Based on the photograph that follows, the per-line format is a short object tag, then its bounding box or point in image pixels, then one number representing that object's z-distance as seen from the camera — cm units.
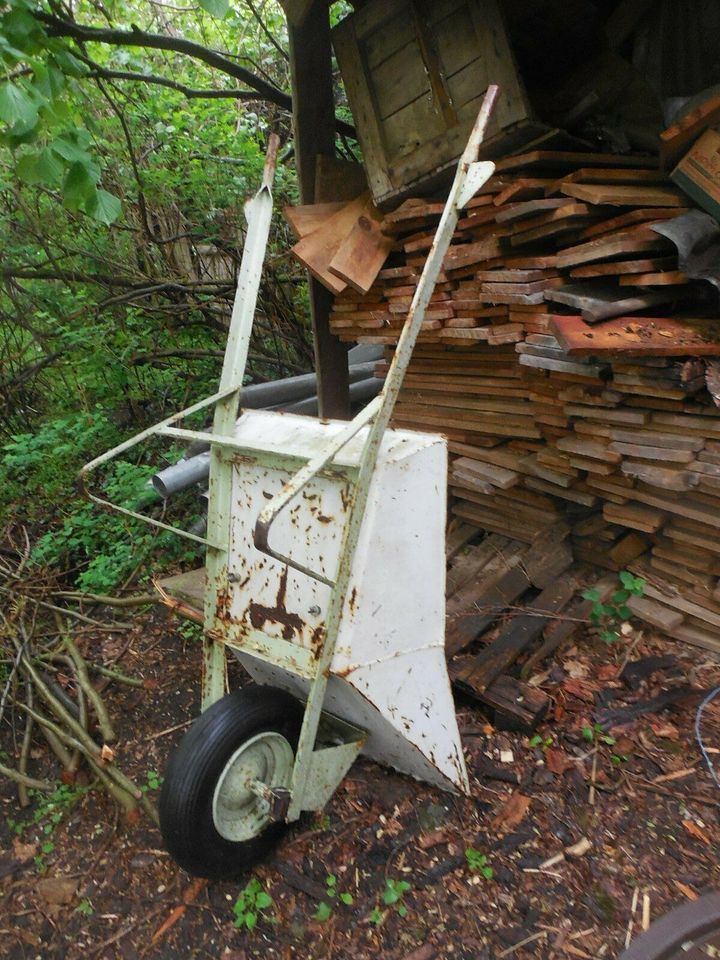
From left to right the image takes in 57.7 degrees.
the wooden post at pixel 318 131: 361
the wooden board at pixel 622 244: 268
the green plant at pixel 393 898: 213
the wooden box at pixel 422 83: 302
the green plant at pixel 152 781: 281
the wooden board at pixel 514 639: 286
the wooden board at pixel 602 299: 269
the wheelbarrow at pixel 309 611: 198
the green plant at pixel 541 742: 268
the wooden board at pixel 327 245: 354
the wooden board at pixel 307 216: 359
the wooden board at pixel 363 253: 344
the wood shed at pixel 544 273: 270
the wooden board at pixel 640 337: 252
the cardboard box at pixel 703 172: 255
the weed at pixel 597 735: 265
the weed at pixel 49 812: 273
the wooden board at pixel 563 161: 299
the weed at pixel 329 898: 218
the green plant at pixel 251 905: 219
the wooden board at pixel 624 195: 272
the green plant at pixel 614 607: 311
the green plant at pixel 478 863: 222
